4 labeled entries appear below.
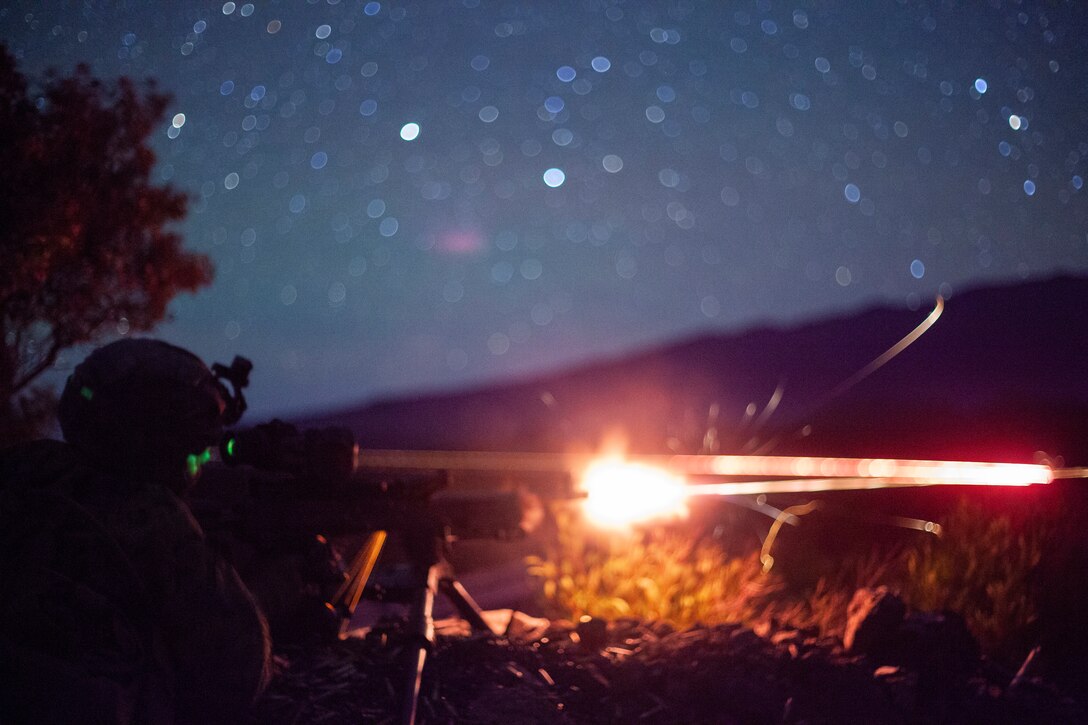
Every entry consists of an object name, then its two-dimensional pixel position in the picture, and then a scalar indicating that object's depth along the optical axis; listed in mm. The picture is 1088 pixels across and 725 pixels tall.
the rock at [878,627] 4879
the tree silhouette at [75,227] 7699
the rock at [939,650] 4668
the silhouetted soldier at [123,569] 2738
